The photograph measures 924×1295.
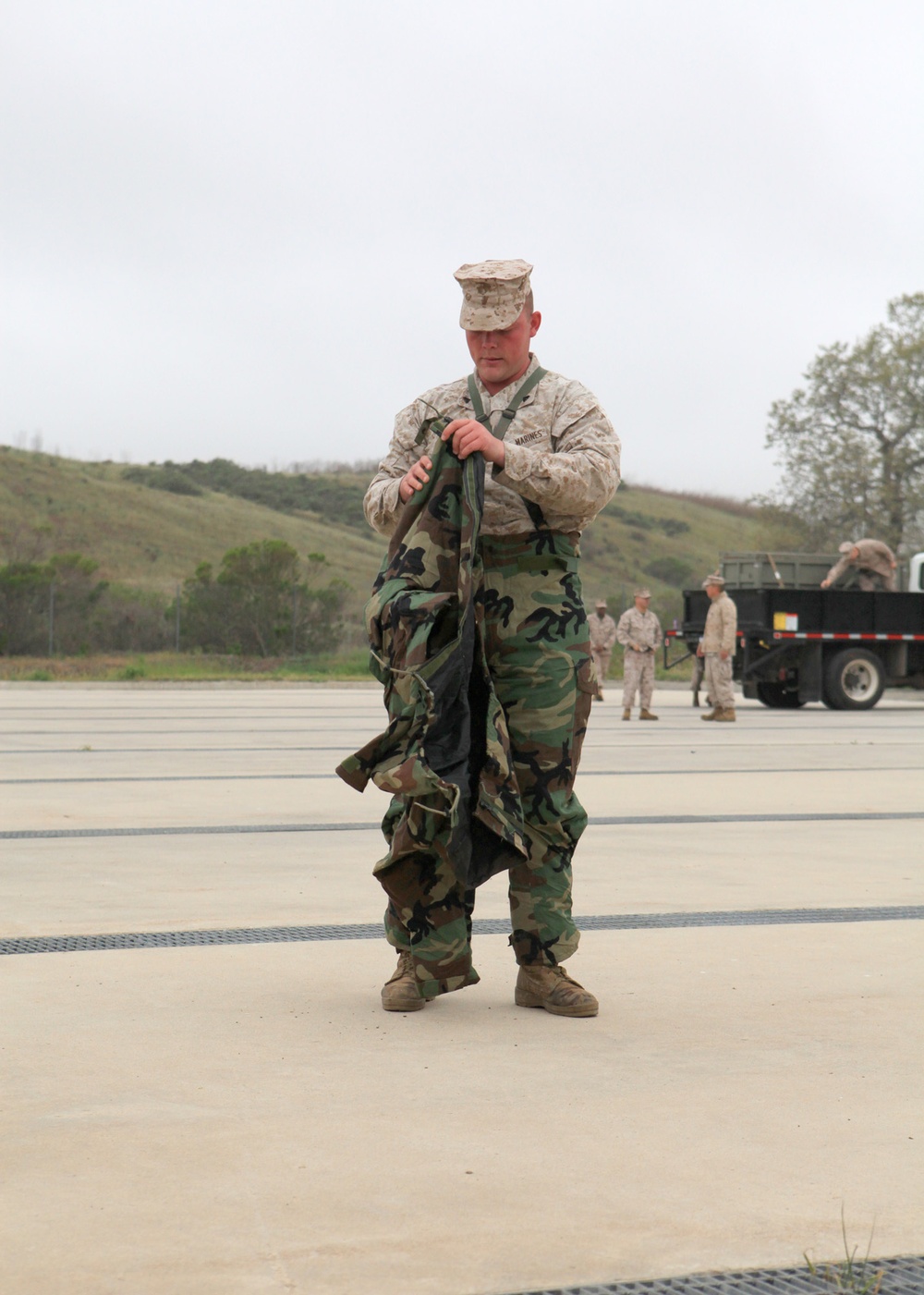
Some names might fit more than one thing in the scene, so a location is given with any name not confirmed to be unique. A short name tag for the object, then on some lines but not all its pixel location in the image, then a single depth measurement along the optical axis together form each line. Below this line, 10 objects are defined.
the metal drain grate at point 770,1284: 2.43
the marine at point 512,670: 4.12
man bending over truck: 21.80
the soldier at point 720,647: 18.17
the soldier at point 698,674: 21.42
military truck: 20.59
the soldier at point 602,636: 24.81
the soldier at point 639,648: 18.75
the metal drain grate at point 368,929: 4.98
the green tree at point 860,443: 46.50
